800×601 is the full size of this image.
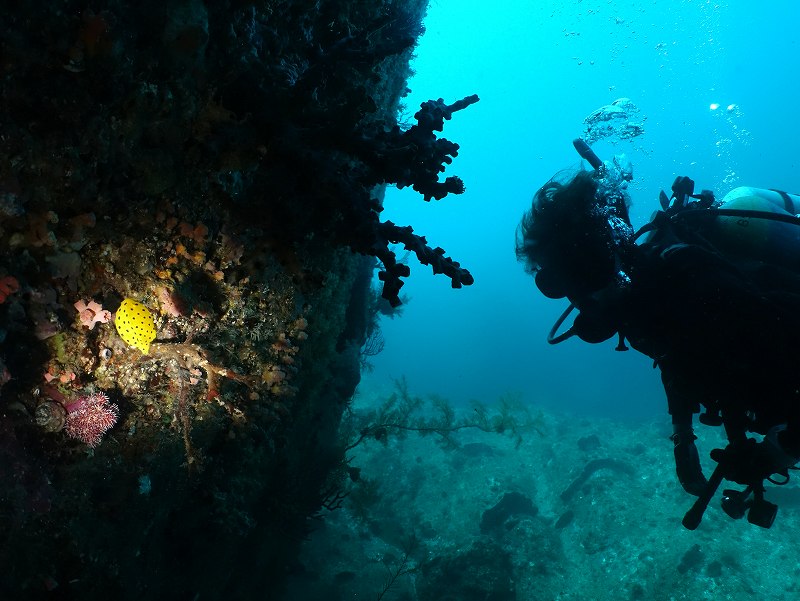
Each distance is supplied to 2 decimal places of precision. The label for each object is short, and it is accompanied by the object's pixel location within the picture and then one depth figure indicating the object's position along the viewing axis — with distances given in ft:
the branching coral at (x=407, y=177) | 6.99
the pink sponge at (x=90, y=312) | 6.39
